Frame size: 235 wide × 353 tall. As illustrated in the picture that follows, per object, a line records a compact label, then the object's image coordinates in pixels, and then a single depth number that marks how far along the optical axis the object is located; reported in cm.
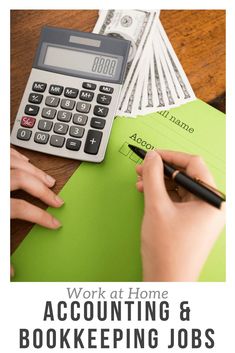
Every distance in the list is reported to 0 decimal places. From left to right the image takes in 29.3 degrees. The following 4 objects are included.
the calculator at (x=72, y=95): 69
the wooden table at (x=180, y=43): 72
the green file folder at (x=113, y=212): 65
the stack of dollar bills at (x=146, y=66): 73
